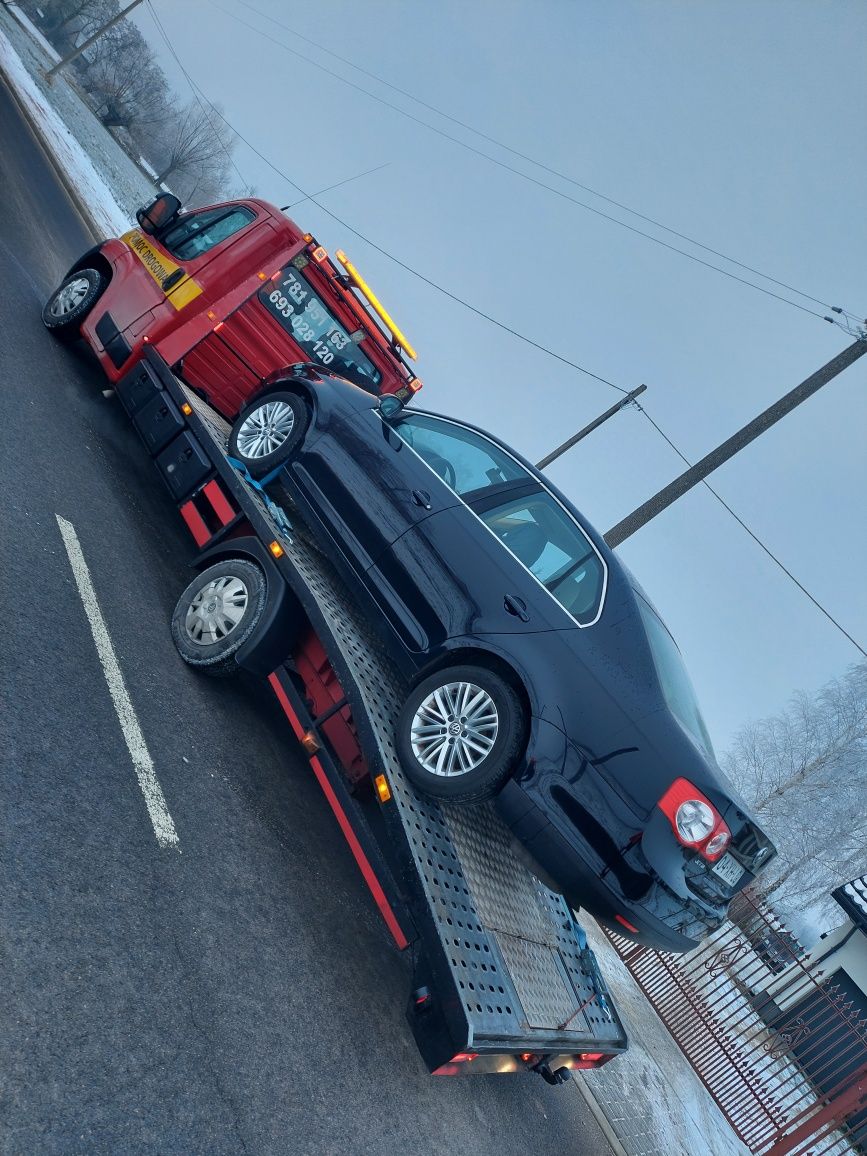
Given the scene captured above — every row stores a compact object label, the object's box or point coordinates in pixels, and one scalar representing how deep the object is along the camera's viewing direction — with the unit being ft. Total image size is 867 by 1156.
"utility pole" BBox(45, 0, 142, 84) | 72.64
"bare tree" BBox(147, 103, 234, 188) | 125.80
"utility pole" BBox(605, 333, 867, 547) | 35.78
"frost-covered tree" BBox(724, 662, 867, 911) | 86.02
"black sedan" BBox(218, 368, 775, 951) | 12.90
